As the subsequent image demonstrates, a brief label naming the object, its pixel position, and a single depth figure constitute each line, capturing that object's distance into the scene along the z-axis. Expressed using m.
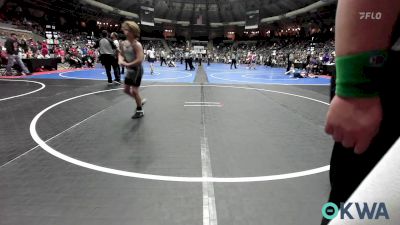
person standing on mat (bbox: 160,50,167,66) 25.04
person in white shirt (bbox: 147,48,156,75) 15.70
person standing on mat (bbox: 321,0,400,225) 0.73
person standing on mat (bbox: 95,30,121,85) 10.34
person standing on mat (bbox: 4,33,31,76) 11.86
